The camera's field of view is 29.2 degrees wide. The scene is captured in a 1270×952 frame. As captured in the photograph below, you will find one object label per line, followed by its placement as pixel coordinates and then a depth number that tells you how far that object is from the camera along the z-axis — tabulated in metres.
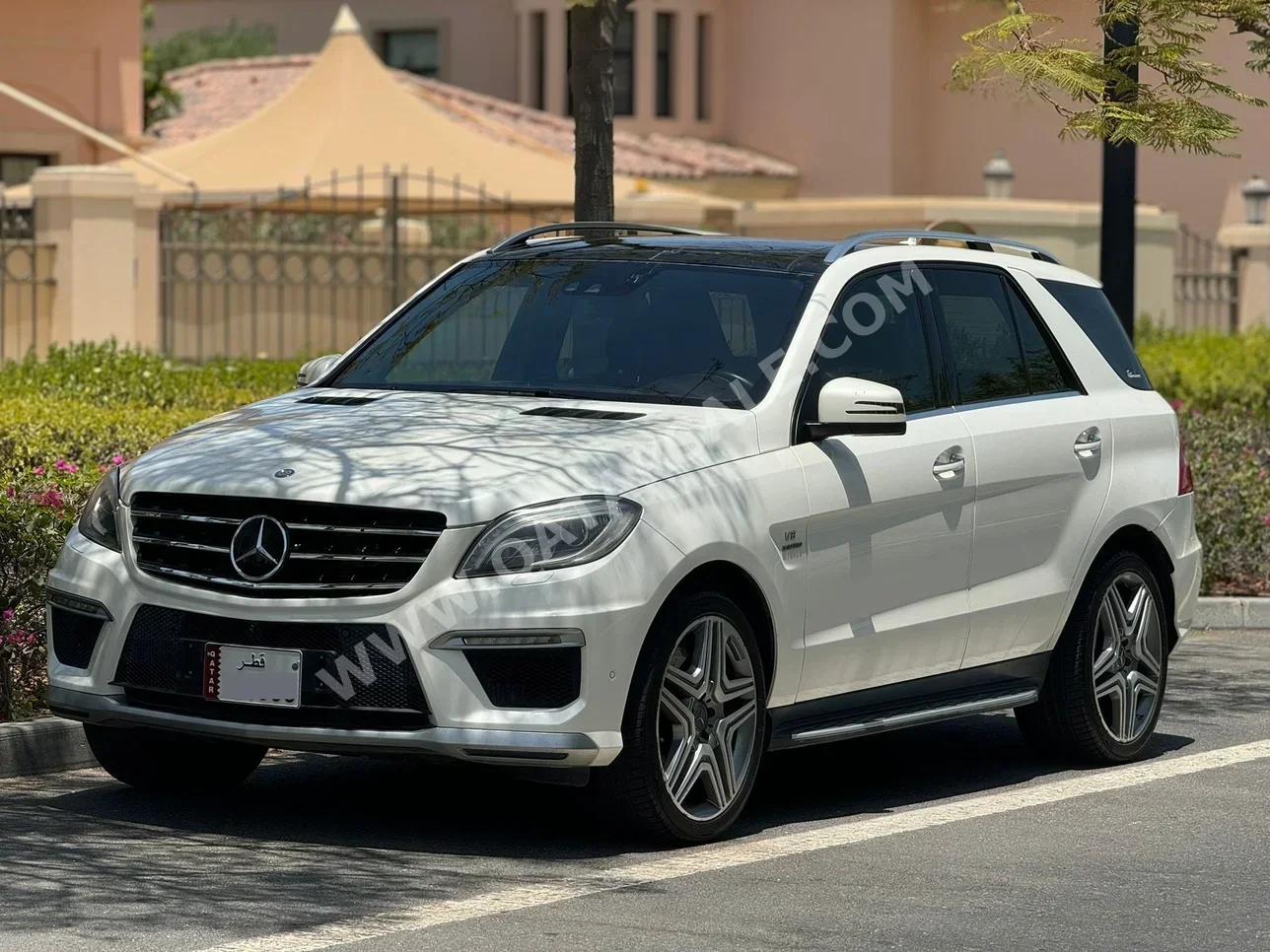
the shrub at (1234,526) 13.55
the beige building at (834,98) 41.78
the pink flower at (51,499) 9.23
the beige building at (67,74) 31.02
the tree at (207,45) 47.84
